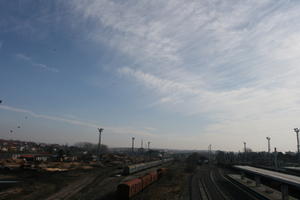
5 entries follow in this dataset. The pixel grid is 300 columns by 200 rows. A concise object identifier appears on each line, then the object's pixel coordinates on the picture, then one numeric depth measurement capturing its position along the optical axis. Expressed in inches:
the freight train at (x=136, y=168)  2401.3
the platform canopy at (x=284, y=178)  1026.8
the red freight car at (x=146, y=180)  1583.2
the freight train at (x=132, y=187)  1230.3
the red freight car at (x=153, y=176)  1895.9
